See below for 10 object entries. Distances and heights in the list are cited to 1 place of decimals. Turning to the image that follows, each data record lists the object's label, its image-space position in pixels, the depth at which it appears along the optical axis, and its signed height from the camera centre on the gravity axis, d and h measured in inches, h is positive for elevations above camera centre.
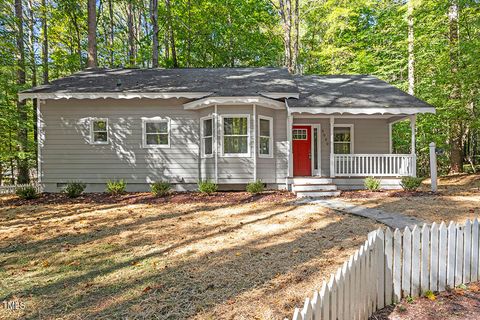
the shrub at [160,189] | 388.8 -47.0
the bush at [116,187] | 407.8 -45.2
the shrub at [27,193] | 384.2 -48.9
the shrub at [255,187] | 384.2 -46.0
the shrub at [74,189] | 390.6 -46.2
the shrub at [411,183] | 386.0 -44.4
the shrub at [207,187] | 386.9 -45.3
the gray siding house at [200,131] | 411.5 +39.2
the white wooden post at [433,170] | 379.4 -26.4
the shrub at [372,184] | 397.4 -46.1
